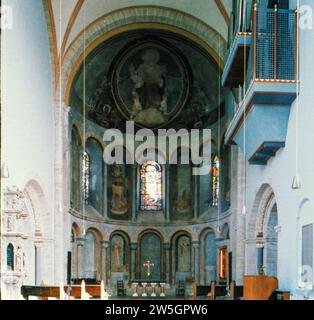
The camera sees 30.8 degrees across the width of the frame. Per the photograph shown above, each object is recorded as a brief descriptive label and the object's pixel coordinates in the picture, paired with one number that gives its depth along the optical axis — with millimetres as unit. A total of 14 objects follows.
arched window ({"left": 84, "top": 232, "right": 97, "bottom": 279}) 25766
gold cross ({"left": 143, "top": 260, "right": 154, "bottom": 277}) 26978
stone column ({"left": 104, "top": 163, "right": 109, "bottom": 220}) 26656
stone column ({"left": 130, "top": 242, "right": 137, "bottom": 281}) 27281
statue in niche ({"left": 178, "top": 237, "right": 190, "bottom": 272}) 27266
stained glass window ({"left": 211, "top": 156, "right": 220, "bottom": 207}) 25872
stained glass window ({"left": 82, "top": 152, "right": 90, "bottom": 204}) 25234
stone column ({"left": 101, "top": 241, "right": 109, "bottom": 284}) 26338
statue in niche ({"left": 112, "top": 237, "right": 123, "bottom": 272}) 27016
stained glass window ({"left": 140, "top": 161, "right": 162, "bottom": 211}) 28266
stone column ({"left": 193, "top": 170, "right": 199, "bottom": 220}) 26947
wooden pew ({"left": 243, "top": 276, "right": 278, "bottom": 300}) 13586
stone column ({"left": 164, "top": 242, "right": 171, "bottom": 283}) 27312
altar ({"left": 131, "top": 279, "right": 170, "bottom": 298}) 24906
